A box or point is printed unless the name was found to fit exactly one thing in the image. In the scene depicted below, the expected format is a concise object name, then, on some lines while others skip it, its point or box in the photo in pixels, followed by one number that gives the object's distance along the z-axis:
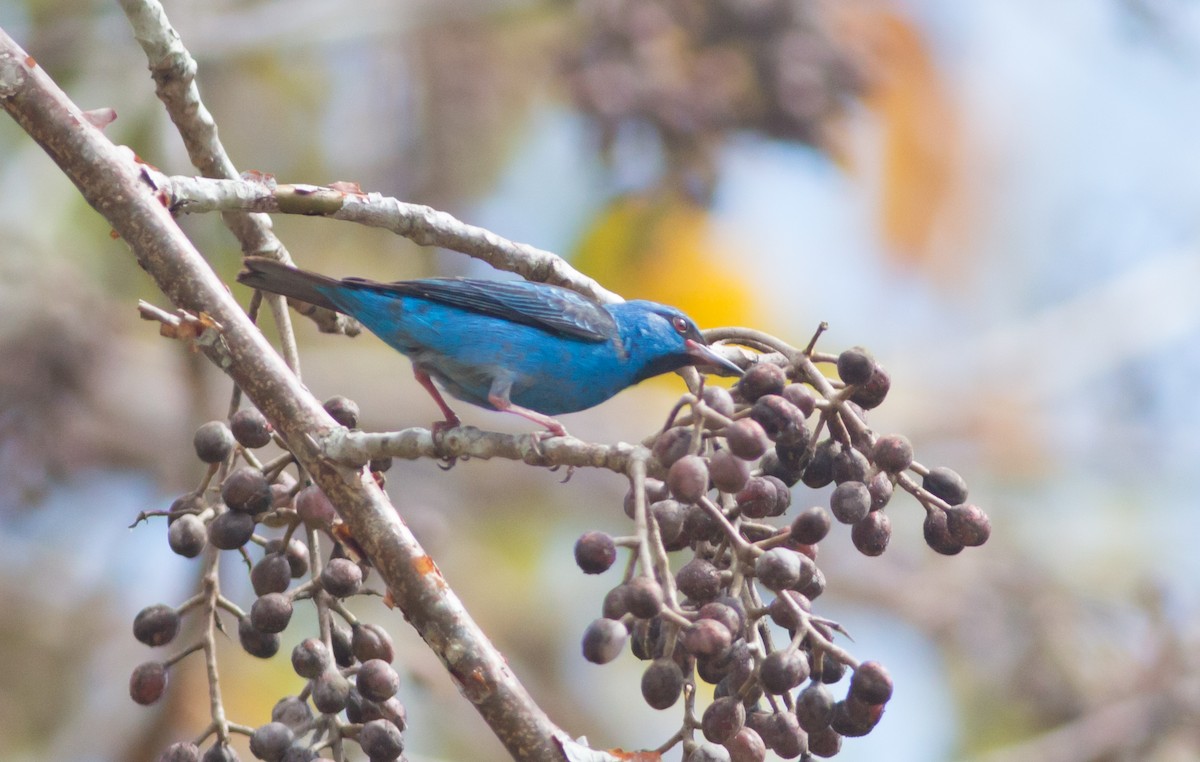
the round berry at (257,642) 5.75
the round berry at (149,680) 6.07
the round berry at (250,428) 5.85
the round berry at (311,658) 5.48
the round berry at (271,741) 5.25
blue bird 8.40
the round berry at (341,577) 5.52
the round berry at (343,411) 6.25
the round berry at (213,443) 5.96
